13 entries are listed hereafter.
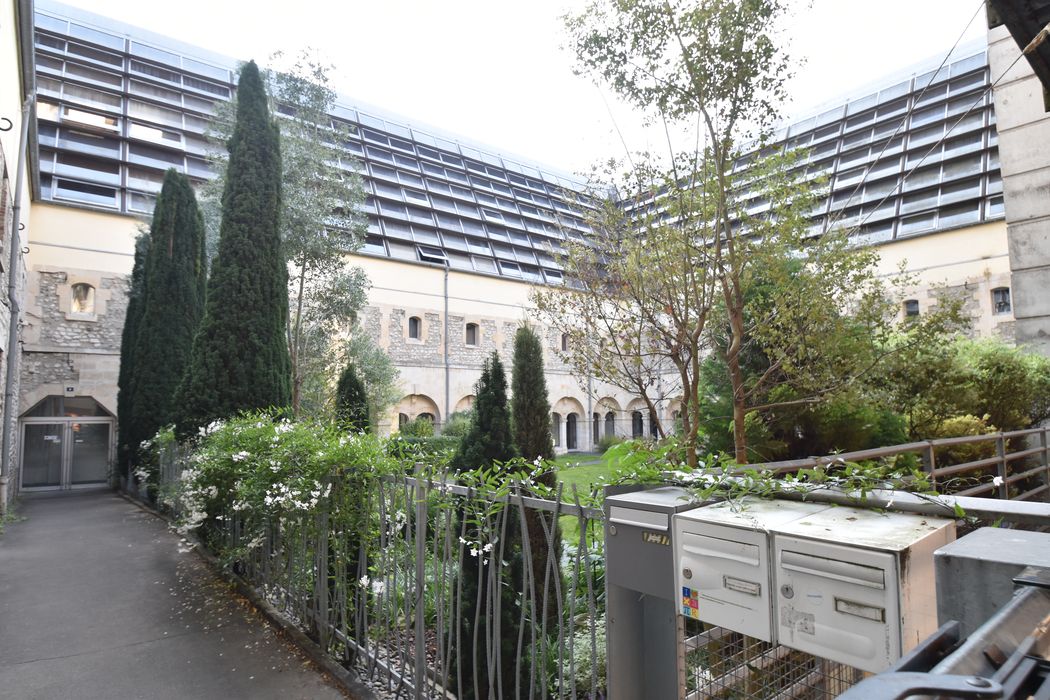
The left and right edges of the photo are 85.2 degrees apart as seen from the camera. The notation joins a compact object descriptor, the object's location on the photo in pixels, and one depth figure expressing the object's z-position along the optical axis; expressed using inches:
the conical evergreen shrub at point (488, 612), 132.0
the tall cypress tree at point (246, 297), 307.1
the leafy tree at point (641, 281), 220.7
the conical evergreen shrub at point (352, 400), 426.7
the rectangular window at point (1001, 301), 743.1
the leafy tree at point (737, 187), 199.6
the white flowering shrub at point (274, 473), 144.8
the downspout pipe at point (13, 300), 367.9
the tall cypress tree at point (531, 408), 266.5
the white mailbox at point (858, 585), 49.6
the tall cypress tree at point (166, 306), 480.7
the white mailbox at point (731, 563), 59.4
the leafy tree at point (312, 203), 500.7
